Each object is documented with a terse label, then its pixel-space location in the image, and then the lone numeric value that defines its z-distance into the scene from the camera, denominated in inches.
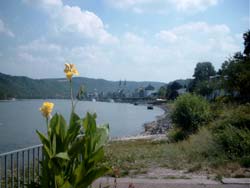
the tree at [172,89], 3239.5
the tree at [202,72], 2984.6
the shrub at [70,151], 96.0
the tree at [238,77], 752.7
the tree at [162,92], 3945.2
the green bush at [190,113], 609.8
